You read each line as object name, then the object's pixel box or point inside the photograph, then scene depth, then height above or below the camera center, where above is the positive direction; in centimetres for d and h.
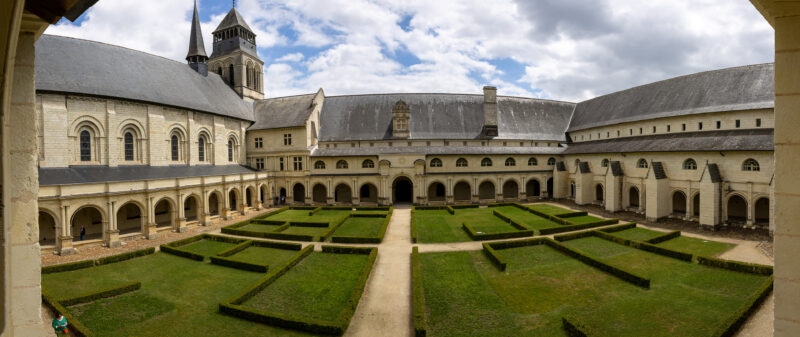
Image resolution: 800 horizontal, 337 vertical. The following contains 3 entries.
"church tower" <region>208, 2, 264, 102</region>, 4722 +1632
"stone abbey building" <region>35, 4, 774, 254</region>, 2548 +209
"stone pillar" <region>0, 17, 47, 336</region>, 470 -31
